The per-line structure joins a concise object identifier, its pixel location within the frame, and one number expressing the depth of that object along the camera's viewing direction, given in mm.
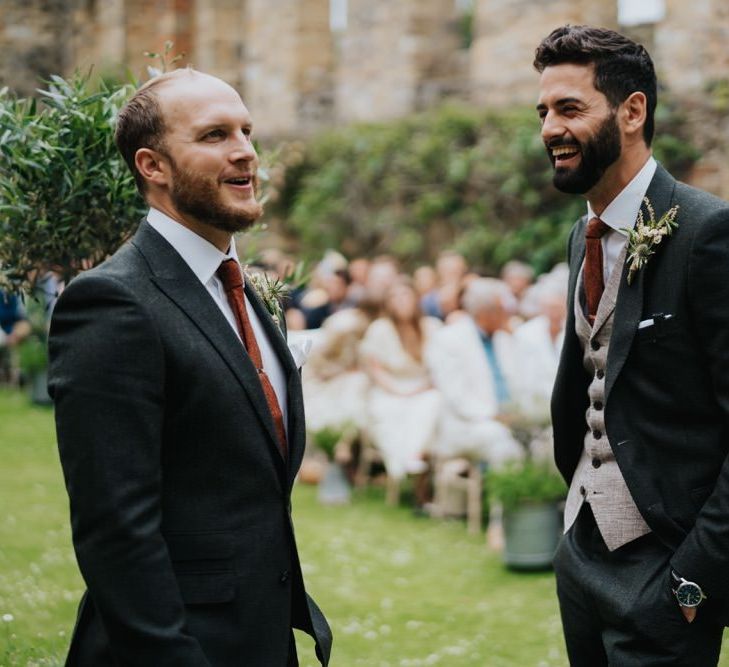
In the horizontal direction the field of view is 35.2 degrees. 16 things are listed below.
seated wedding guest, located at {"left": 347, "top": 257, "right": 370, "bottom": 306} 11362
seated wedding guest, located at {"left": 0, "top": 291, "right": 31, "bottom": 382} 14906
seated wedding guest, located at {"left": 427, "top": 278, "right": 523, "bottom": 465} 8305
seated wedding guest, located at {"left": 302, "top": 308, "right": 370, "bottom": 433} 9758
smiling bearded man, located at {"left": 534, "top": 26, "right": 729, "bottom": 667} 2953
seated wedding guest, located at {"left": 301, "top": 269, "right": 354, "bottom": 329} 11422
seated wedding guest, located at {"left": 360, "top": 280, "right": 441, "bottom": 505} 9055
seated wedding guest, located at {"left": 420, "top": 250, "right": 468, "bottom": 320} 10039
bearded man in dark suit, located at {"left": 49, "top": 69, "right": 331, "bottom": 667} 2332
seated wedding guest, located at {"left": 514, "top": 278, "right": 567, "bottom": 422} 7582
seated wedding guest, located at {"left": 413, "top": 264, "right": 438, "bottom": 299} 11477
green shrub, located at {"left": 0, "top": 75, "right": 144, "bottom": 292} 3988
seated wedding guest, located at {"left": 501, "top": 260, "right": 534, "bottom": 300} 10922
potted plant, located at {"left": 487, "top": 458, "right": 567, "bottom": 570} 7188
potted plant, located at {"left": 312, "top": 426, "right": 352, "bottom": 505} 9500
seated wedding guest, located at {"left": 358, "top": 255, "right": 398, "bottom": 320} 9602
